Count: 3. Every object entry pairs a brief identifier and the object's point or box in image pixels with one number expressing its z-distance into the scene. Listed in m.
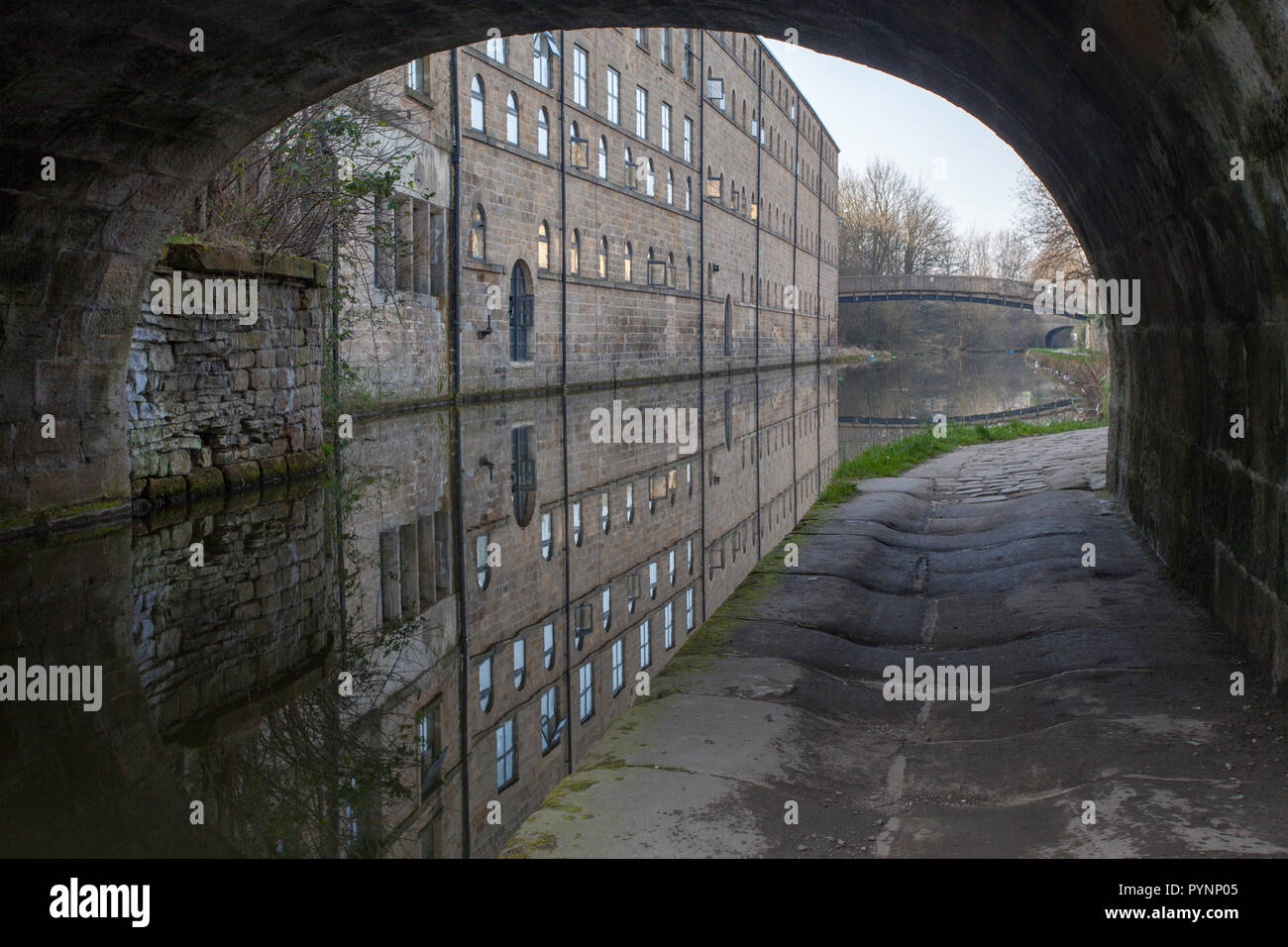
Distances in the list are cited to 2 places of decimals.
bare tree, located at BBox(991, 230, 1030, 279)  96.81
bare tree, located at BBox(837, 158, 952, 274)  76.56
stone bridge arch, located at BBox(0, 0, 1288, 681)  4.40
